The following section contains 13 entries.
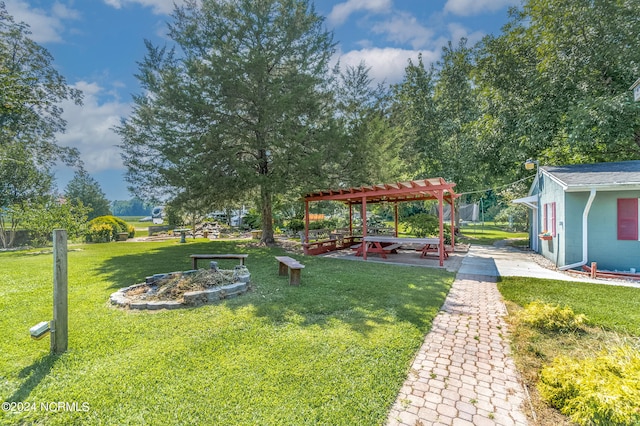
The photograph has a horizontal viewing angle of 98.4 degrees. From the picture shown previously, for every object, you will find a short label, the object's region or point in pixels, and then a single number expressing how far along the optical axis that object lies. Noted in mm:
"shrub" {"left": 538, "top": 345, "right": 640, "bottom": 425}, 2090
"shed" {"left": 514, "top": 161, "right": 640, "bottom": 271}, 7671
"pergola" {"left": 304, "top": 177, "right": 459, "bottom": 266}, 9169
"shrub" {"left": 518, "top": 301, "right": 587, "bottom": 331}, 4035
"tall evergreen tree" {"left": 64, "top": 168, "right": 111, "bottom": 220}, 38188
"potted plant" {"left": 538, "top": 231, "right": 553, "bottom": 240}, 9769
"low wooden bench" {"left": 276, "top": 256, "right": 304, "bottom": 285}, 6289
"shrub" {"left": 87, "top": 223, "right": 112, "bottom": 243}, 17109
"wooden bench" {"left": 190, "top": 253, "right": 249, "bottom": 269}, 7308
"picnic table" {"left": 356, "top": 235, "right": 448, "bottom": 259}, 9559
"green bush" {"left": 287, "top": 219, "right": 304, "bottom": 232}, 21219
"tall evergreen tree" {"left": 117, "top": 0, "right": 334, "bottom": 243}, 11234
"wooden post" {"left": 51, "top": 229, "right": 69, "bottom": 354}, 3227
